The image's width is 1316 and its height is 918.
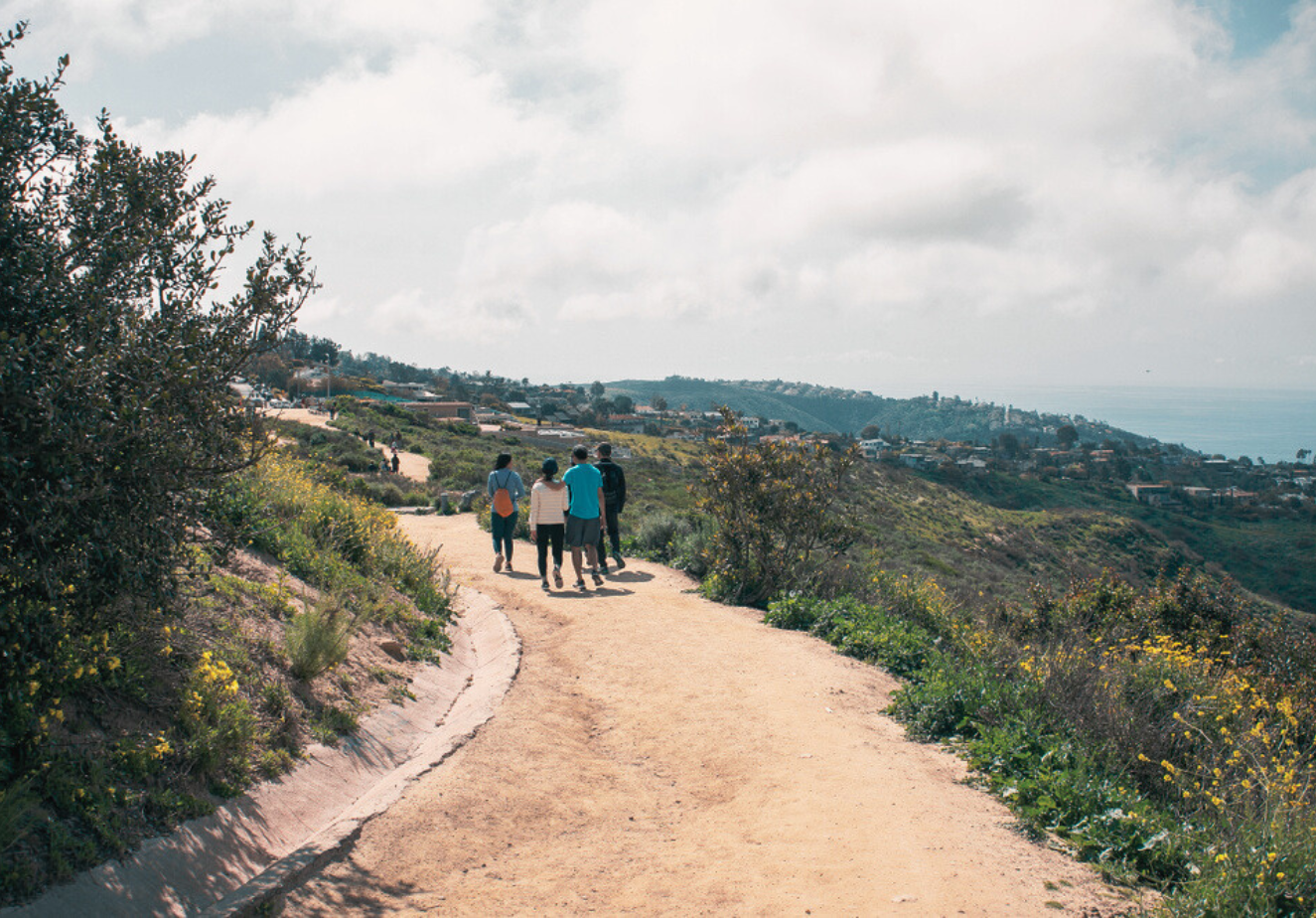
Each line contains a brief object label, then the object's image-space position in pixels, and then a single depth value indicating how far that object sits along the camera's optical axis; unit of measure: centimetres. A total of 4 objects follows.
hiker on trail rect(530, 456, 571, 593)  1023
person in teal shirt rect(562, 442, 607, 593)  1038
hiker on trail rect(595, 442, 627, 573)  1170
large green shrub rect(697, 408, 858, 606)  1004
